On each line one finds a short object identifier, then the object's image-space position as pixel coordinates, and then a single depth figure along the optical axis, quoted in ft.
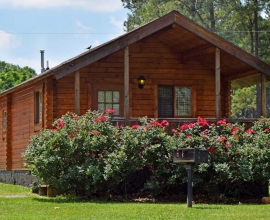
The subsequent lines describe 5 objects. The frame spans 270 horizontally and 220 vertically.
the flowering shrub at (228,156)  62.13
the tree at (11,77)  239.09
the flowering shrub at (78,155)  61.62
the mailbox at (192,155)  54.60
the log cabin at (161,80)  76.54
